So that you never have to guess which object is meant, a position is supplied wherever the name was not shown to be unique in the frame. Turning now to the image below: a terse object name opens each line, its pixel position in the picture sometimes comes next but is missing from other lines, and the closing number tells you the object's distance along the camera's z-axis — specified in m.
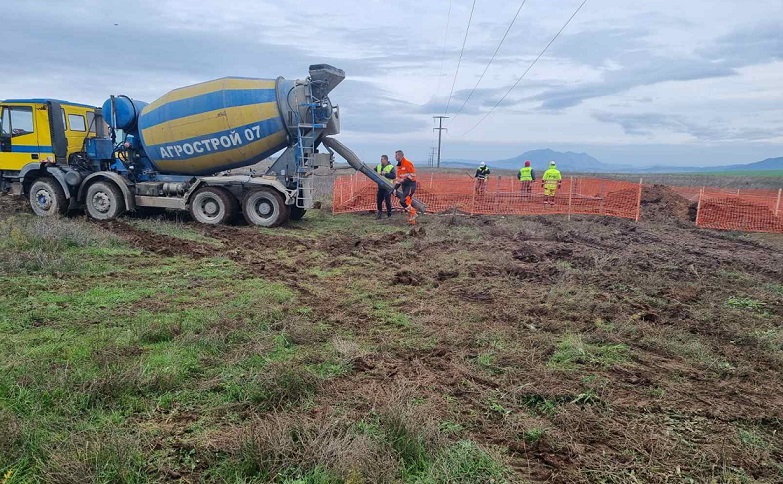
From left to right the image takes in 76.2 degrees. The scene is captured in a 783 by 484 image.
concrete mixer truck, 11.21
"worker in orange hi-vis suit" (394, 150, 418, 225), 13.08
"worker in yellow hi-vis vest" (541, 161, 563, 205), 15.31
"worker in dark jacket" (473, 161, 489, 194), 16.28
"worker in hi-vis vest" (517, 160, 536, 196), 16.73
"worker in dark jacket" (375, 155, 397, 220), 13.80
